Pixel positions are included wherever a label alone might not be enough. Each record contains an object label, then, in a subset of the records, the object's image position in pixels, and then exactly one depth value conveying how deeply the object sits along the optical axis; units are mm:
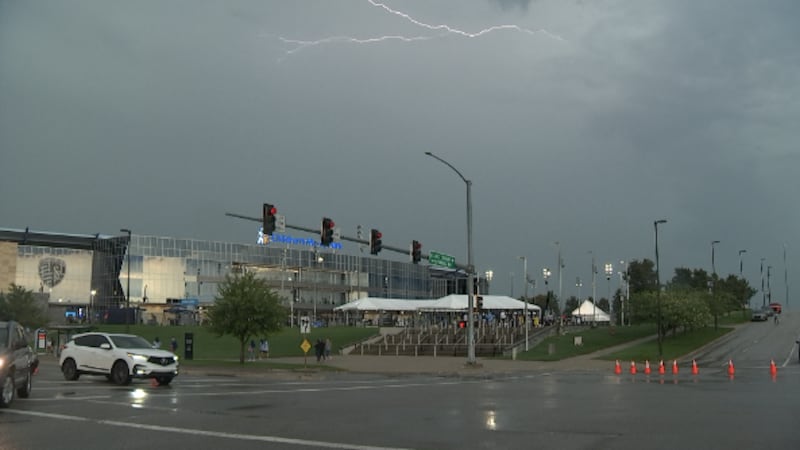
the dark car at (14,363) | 15141
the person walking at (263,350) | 49409
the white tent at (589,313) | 89125
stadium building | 113562
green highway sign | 40712
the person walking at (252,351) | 47656
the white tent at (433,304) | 58588
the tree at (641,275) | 131625
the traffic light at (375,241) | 34250
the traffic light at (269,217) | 29328
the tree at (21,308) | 57656
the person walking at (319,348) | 45241
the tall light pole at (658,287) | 49938
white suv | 23344
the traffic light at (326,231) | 31984
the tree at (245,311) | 42438
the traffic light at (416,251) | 37425
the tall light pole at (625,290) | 85900
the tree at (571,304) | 181375
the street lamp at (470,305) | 40812
